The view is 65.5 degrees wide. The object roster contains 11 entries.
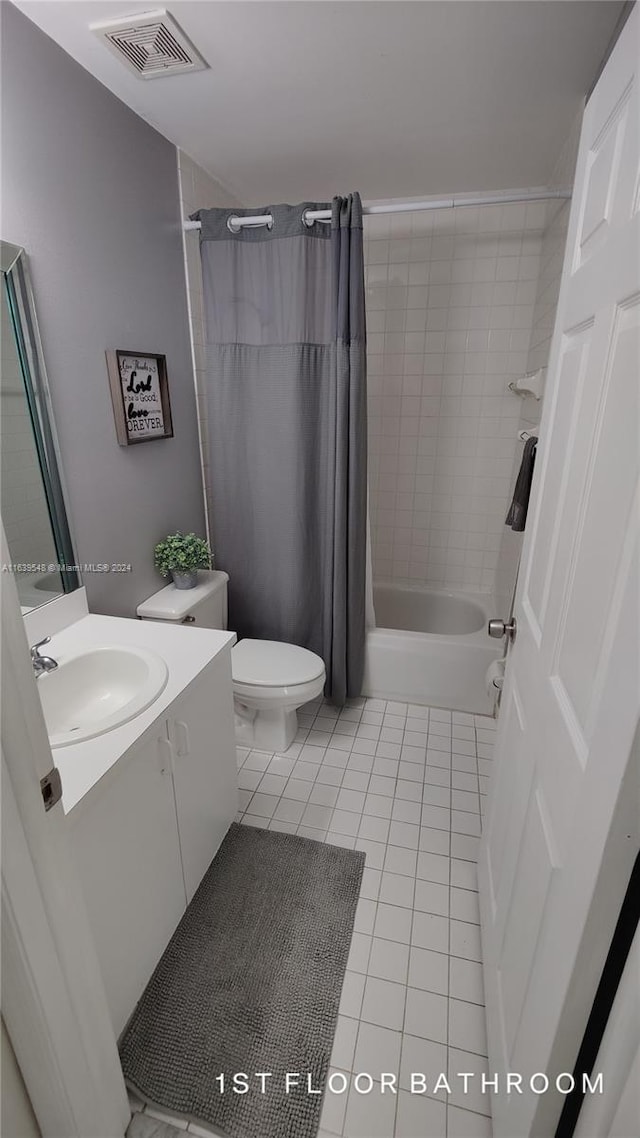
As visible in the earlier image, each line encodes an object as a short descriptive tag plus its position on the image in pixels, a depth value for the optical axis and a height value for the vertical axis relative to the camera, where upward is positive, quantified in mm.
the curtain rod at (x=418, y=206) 1759 +715
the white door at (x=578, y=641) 621 -323
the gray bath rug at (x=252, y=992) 1073 -1405
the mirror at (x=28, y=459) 1283 -126
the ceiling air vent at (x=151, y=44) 1235 +925
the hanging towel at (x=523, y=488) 1745 -257
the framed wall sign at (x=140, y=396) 1672 +51
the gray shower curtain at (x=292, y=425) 1922 -54
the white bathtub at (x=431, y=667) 2236 -1129
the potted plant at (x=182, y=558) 1954 -555
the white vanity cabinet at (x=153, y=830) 997 -947
